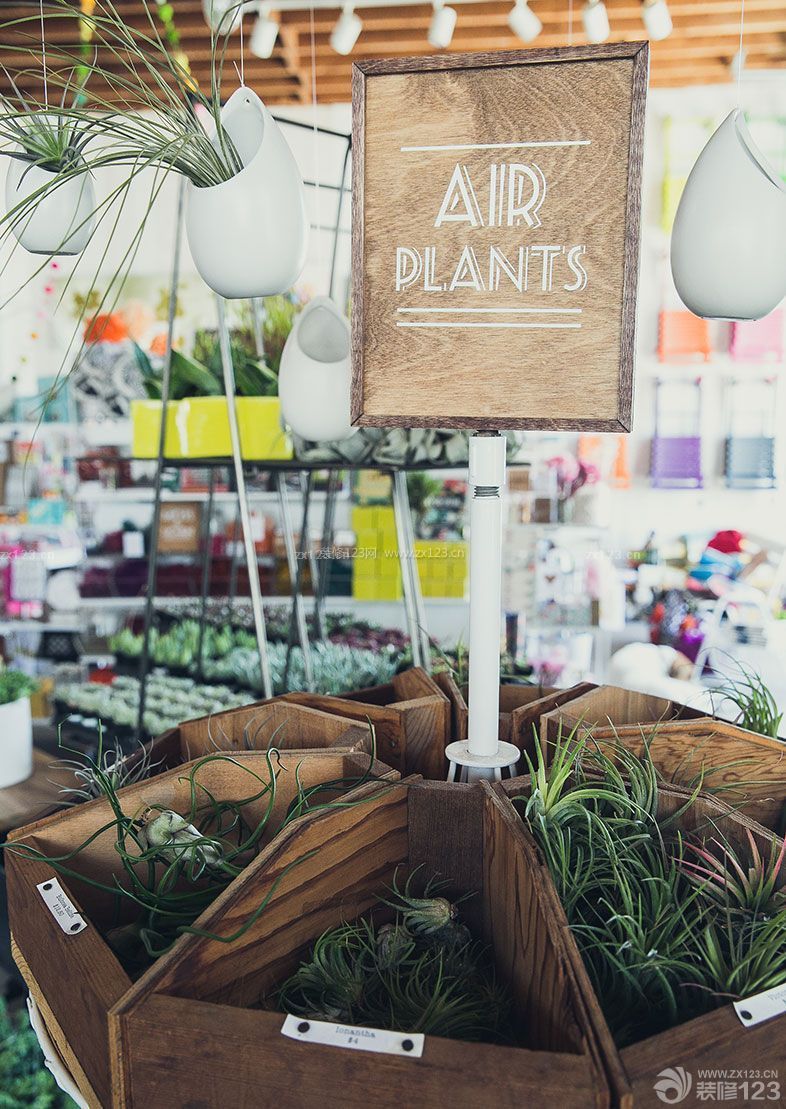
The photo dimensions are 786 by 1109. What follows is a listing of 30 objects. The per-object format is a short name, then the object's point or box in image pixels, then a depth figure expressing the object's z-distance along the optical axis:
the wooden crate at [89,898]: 0.79
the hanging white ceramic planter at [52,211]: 1.25
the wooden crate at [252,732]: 1.20
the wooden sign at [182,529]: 4.21
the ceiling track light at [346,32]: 3.52
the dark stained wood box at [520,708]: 1.18
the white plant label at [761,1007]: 0.70
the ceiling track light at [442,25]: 3.22
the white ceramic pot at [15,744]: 2.28
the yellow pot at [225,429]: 2.14
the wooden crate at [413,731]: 1.21
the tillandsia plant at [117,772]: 1.11
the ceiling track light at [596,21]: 3.14
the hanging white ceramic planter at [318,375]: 1.49
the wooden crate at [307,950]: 0.66
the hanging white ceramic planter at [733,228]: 1.08
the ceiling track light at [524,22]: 3.26
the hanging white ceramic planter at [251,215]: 1.12
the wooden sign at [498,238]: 0.91
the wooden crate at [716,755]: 1.10
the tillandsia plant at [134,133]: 0.97
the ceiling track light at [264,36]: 3.45
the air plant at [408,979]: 0.82
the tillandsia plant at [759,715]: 1.30
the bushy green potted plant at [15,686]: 2.29
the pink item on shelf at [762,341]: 4.36
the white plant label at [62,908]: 0.86
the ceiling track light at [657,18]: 3.27
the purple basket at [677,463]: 4.50
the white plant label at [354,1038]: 0.67
